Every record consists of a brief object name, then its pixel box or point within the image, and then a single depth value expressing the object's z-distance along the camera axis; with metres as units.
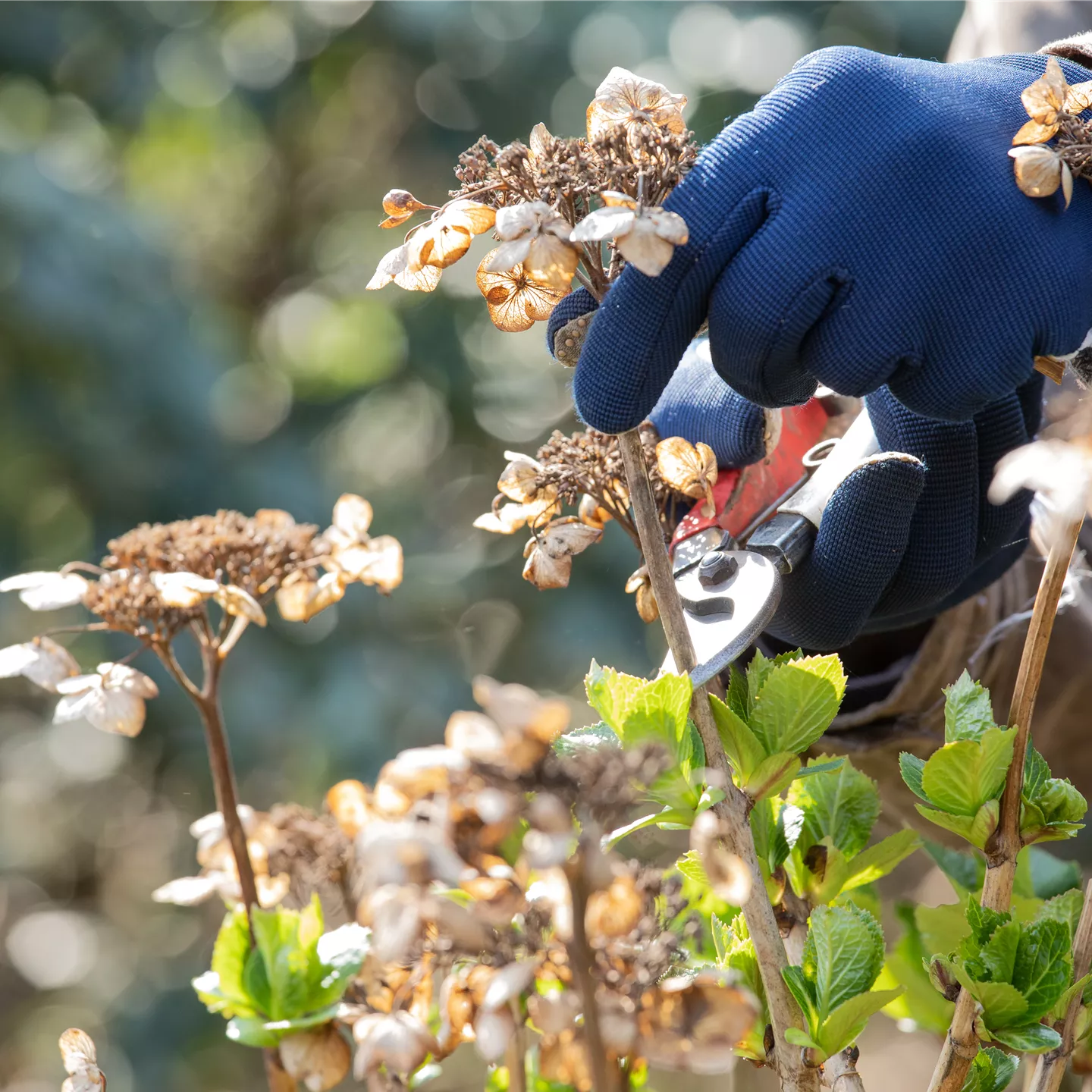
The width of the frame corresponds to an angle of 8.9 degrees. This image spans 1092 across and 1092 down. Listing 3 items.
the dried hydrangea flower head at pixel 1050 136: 1.83
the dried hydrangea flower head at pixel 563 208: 1.80
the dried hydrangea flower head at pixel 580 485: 1.86
